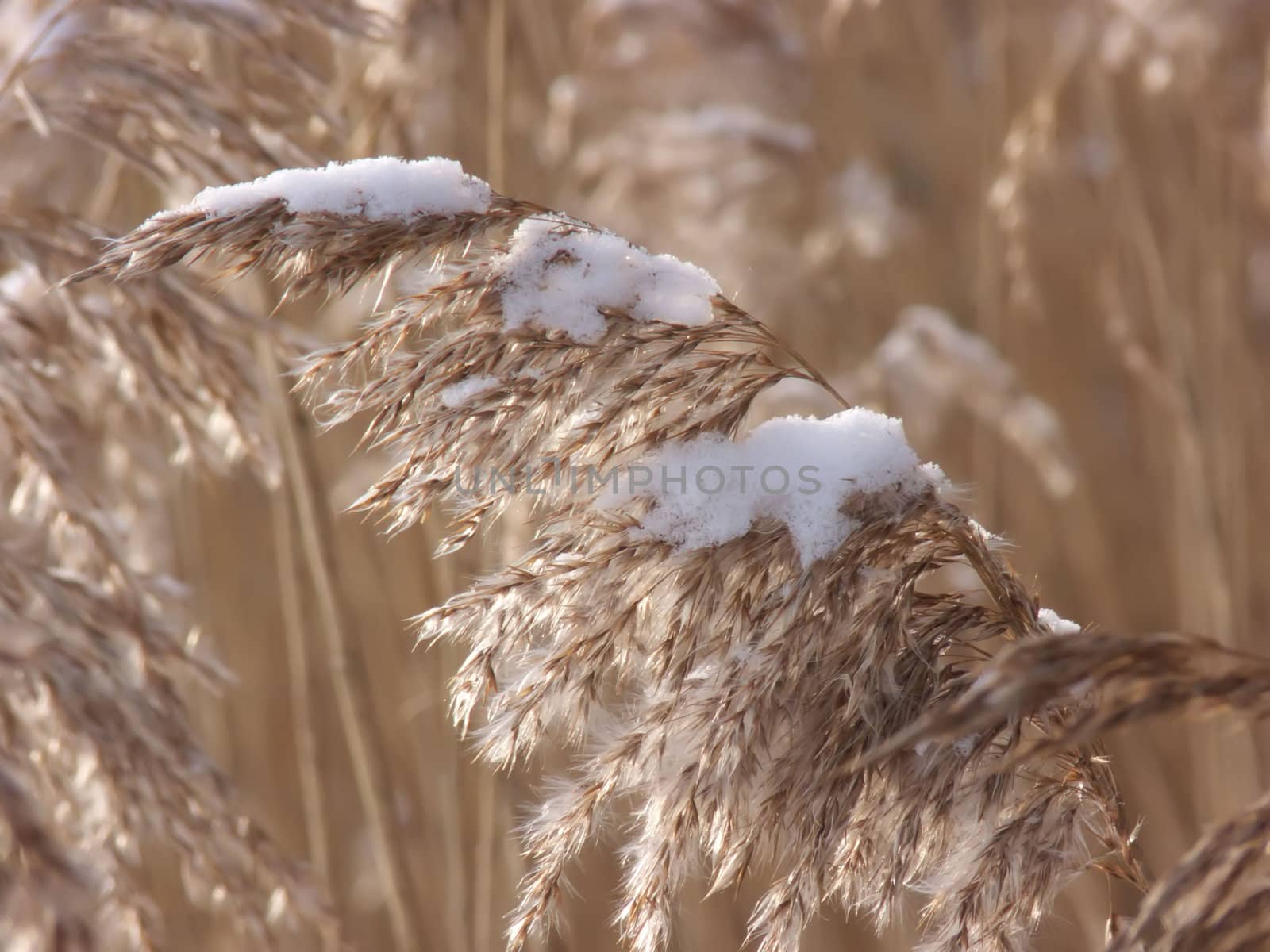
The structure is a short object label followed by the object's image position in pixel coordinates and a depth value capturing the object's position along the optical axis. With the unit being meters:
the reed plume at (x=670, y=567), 2.52
